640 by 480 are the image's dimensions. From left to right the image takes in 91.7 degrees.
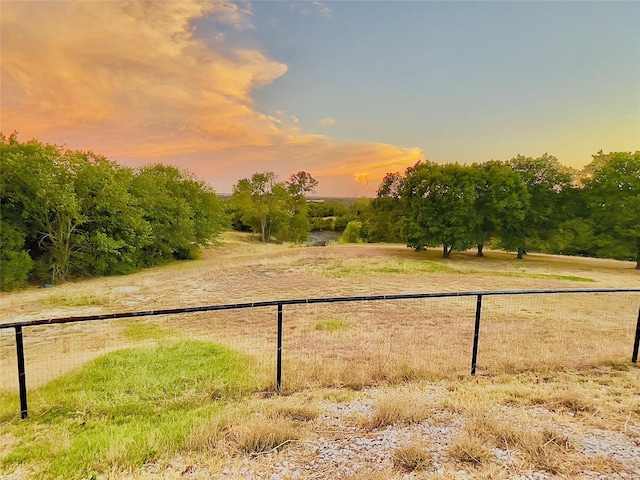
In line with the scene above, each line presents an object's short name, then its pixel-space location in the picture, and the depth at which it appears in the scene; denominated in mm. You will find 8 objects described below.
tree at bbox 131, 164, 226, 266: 23938
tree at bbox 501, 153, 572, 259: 25734
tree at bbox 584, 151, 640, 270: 22688
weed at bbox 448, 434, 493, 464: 2676
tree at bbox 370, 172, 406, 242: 29078
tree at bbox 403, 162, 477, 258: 24922
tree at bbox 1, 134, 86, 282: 15445
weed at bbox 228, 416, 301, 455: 2814
